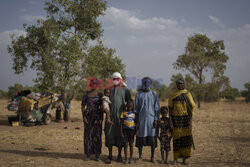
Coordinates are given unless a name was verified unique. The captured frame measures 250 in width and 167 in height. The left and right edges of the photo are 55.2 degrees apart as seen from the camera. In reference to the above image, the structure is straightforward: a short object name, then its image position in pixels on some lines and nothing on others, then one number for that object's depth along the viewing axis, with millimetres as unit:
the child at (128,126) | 6090
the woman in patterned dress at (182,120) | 6124
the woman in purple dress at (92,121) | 6258
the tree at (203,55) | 26938
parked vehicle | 12553
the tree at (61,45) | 13422
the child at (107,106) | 6031
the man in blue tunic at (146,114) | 6008
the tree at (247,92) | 41919
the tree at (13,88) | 39031
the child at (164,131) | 6184
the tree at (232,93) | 38250
